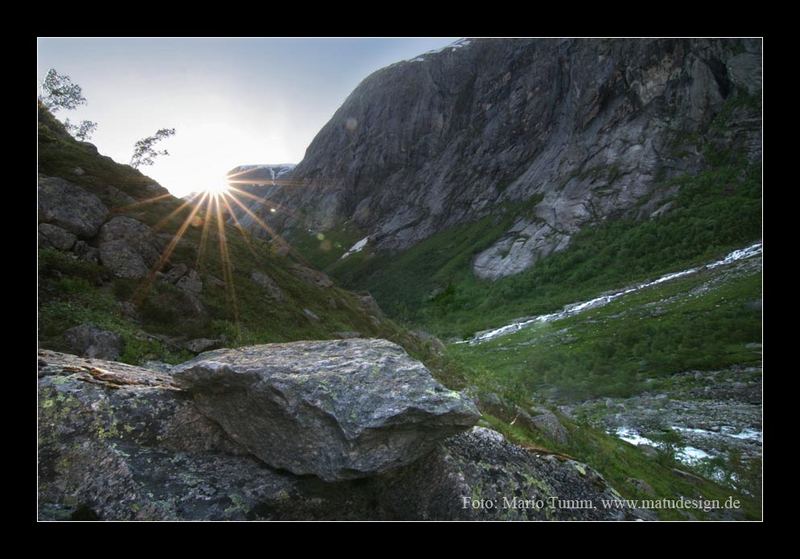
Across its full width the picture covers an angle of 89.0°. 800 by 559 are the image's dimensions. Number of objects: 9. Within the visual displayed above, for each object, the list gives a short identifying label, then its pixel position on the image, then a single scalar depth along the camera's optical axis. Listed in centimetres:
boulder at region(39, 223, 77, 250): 1625
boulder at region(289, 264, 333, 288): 2988
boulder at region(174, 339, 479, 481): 646
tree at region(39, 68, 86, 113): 5656
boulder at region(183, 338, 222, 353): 1479
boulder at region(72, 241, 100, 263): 1680
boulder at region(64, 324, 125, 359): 1191
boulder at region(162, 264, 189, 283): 1875
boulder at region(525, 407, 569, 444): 1490
